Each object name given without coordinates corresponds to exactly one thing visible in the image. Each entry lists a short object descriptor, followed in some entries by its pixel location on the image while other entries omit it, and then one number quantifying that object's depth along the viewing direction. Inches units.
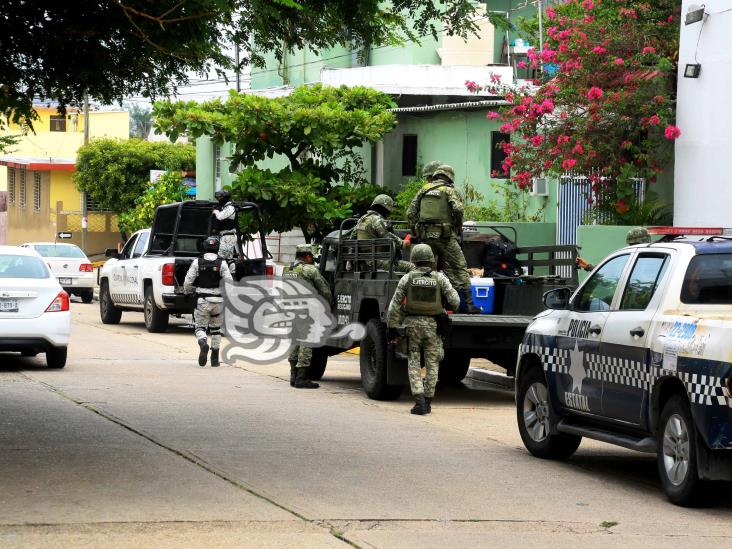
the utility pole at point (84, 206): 2020.1
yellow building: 2359.7
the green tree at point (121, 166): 2208.4
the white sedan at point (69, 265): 1419.8
